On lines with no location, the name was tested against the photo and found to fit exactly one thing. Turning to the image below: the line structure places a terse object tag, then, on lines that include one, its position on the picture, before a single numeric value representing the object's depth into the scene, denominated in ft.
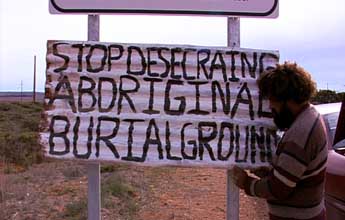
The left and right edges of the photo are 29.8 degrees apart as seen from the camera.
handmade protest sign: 14.96
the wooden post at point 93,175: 15.39
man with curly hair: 12.17
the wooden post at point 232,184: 15.29
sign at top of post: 15.14
